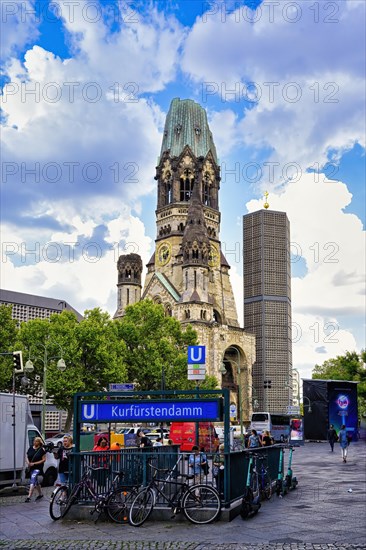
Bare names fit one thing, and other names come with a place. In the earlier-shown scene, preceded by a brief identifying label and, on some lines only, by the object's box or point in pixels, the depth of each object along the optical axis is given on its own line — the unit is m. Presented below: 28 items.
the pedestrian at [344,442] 34.38
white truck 21.72
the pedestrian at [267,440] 22.47
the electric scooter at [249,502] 14.71
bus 65.62
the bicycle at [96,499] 14.74
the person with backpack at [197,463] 15.06
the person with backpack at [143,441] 23.76
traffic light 23.84
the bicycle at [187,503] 14.34
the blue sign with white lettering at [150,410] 15.12
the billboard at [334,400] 61.31
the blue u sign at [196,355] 26.46
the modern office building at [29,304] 90.31
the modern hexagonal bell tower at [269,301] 118.44
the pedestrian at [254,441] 23.45
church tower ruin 104.00
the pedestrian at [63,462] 17.67
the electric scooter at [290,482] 20.34
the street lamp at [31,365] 35.09
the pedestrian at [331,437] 45.42
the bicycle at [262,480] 15.85
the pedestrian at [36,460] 19.34
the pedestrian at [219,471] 14.76
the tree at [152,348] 74.14
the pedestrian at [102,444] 19.12
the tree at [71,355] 58.22
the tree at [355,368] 65.25
